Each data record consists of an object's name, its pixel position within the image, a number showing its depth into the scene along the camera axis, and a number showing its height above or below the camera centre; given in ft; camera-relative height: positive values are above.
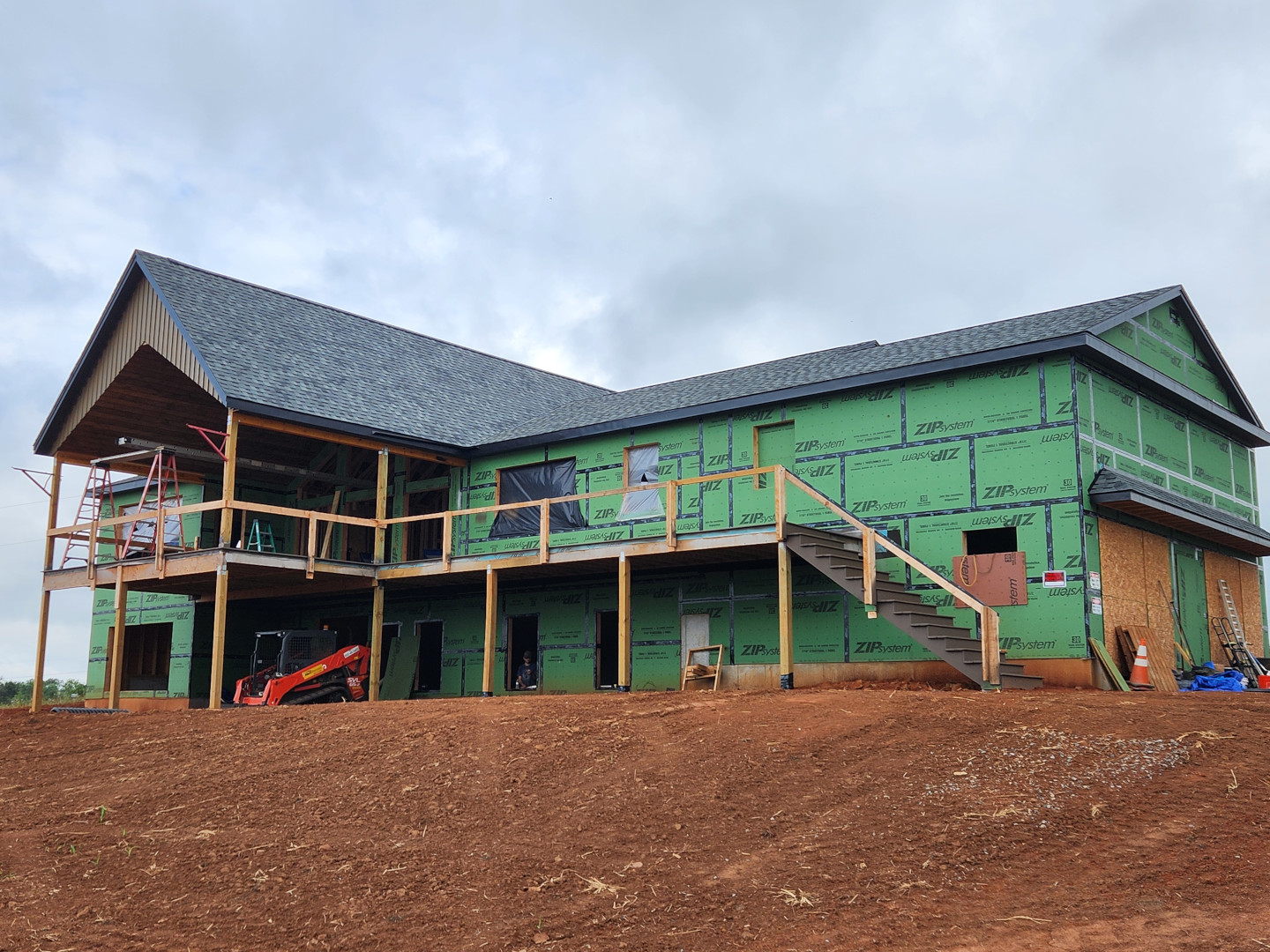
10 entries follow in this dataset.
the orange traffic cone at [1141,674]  55.93 -1.39
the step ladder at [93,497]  78.95 +10.32
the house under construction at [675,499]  57.72 +8.53
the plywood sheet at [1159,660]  58.18 -0.72
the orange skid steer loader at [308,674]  67.46 -2.35
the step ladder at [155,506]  75.04 +10.19
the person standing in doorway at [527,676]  75.88 -2.49
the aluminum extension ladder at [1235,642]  67.36 +0.33
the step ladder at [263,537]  86.79 +7.64
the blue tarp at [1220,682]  60.75 -1.89
